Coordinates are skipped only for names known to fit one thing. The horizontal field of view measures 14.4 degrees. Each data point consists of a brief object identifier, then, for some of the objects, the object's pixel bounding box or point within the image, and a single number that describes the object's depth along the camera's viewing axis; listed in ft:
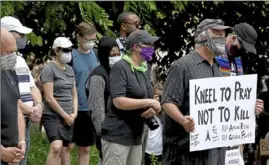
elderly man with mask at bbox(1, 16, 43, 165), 32.61
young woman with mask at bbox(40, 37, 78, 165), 39.44
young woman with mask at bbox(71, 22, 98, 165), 41.54
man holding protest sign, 29.21
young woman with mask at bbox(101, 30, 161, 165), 32.36
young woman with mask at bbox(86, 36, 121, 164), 35.79
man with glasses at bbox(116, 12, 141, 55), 40.96
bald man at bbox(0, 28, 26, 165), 25.72
